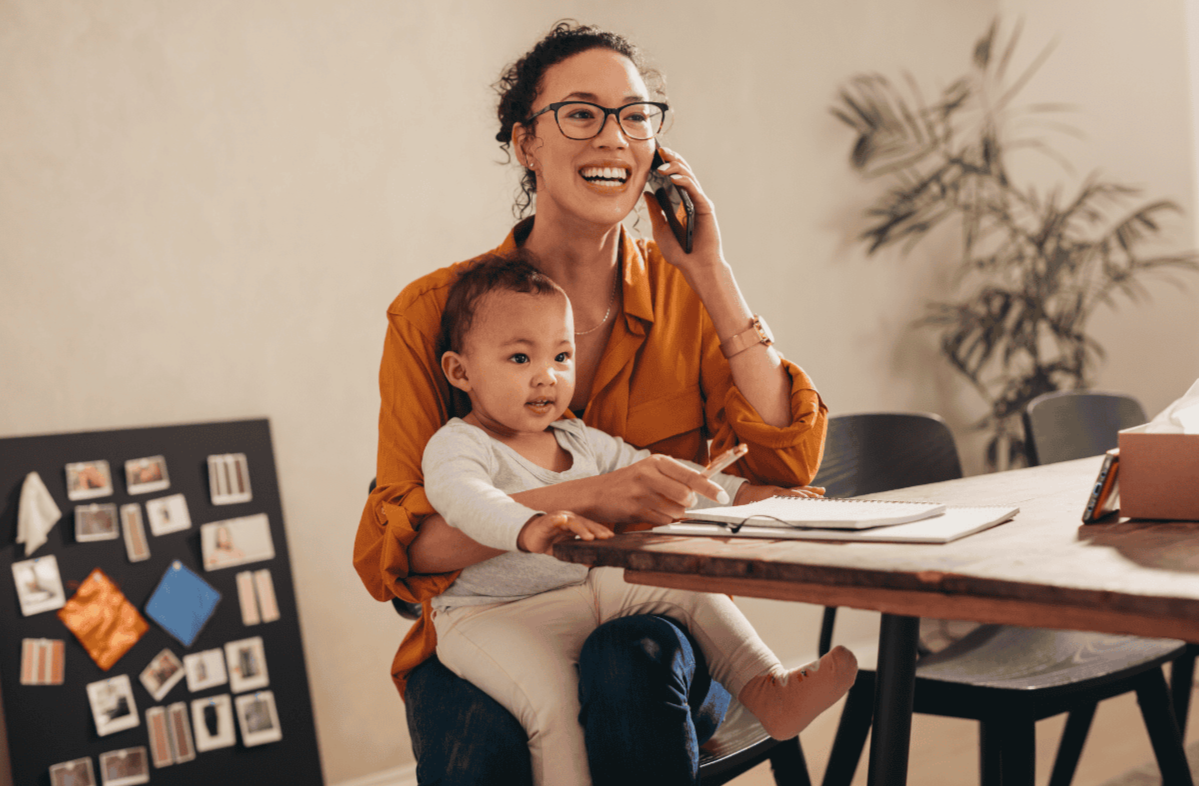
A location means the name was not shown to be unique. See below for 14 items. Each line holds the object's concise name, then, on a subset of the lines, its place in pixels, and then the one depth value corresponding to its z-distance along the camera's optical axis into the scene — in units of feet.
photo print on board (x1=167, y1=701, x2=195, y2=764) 6.96
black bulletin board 6.52
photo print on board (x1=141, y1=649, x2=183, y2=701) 6.94
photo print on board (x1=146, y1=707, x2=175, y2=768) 6.86
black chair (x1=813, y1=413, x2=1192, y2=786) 4.77
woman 3.56
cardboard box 3.14
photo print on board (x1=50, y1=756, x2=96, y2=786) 6.51
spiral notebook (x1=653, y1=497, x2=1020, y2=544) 2.84
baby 3.60
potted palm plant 11.19
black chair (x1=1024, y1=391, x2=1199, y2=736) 7.35
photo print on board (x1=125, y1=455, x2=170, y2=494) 7.10
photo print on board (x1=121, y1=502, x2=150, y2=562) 7.04
